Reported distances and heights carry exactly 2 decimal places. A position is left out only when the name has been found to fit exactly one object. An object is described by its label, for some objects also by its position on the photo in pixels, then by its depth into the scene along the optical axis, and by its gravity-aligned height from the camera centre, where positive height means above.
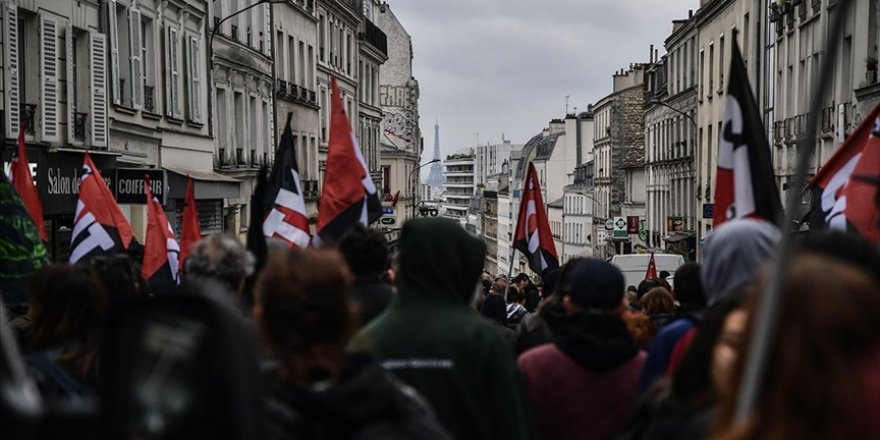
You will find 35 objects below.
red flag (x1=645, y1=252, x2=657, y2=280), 26.30 -1.99
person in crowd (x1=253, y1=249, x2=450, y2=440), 3.52 -0.51
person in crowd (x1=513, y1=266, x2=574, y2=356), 8.40 -1.00
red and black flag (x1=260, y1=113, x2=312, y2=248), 12.04 -0.35
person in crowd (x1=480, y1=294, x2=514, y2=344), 14.05 -1.42
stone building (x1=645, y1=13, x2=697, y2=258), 59.38 +0.64
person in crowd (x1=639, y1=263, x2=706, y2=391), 5.39 -0.68
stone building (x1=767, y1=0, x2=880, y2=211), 30.28 +2.03
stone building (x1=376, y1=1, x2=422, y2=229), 91.88 +3.66
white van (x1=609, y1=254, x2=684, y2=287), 36.75 -2.64
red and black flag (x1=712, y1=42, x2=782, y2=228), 7.50 -0.02
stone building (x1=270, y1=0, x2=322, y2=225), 46.65 +2.71
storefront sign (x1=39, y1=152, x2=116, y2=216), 20.19 -0.25
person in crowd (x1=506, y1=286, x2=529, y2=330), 15.29 -1.60
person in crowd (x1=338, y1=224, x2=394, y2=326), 7.15 -0.51
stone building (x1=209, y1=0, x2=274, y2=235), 36.12 +1.81
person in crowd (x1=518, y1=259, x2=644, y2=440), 5.93 -0.86
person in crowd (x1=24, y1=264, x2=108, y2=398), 5.35 -0.58
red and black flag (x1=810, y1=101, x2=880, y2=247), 8.52 -0.17
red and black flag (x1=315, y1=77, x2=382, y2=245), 11.04 -0.22
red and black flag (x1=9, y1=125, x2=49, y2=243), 11.98 -0.20
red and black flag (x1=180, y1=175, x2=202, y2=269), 14.31 -0.65
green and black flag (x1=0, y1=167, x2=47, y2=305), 8.50 -0.50
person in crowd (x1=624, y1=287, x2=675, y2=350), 7.59 -0.89
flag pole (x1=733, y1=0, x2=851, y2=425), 2.71 -0.28
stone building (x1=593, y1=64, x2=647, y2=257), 87.44 +1.09
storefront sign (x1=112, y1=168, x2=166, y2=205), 22.20 -0.38
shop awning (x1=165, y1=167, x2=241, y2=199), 28.45 -0.49
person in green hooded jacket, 4.93 -0.62
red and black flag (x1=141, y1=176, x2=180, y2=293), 13.81 -0.88
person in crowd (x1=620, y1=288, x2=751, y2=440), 3.53 -0.60
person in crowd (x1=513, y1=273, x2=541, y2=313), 18.33 -1.77
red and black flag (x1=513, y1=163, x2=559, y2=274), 18.25 -0.92
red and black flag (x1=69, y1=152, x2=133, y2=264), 12.56 -0.53
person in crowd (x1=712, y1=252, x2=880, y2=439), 2.77 -0.37
